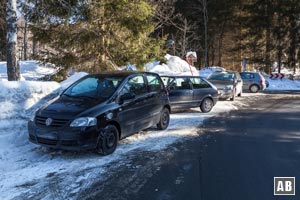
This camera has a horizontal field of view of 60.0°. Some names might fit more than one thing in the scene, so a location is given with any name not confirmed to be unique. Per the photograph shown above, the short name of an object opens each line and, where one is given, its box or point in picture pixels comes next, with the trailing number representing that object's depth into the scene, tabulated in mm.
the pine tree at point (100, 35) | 11330
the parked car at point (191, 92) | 9447
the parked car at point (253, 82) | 18517
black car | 4921
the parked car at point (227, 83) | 12831
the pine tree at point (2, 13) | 9212
